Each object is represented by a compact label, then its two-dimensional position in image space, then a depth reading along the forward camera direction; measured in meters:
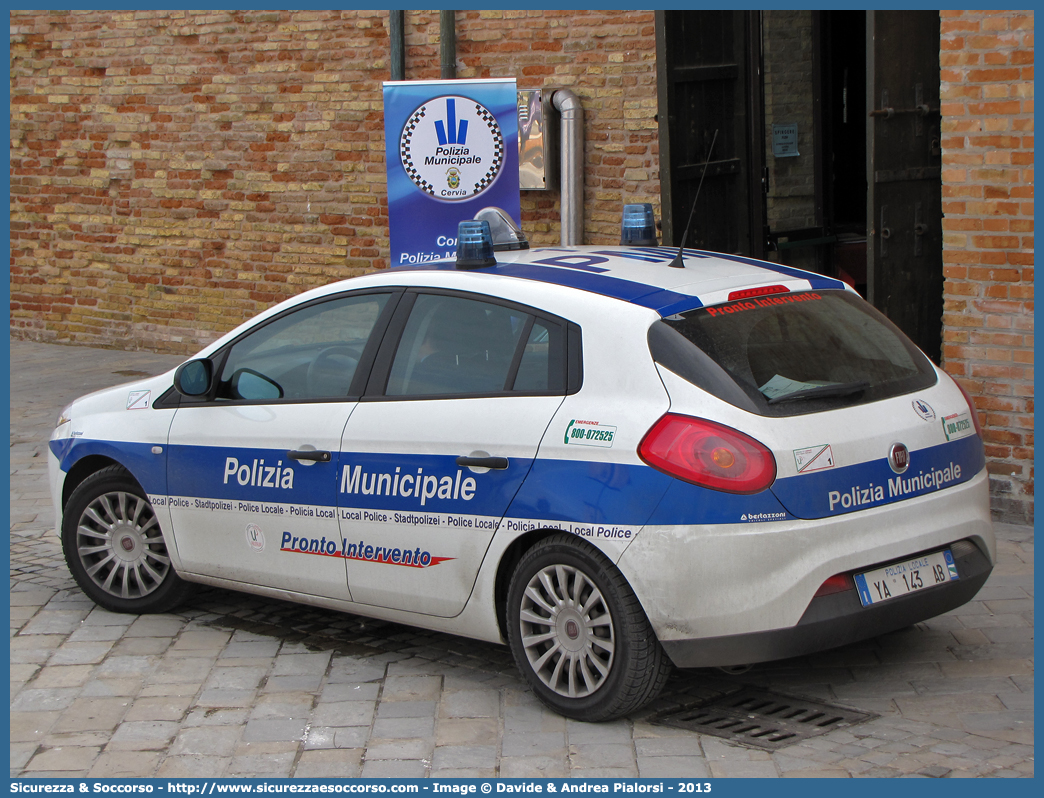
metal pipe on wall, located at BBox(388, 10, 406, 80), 10.55
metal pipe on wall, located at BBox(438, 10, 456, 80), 10.13
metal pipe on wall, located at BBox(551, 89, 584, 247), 9.70
